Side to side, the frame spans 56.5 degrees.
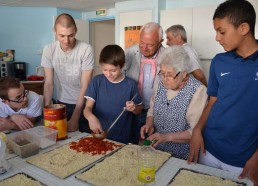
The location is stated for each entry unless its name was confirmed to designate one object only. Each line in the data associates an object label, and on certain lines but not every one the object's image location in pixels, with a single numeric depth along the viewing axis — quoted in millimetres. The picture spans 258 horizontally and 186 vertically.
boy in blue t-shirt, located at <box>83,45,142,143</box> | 1648
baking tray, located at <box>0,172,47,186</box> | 991
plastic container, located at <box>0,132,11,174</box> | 1059
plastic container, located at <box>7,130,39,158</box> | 1216
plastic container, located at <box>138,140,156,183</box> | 933
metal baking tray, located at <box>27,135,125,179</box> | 1071
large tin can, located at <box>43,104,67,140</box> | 1393
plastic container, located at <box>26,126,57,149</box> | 1323
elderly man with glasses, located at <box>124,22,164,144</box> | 1734
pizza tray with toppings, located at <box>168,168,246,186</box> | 987
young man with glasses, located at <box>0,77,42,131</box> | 1536
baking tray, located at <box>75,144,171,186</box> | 1015
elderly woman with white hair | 1324
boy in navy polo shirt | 1099
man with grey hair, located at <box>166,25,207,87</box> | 2809
